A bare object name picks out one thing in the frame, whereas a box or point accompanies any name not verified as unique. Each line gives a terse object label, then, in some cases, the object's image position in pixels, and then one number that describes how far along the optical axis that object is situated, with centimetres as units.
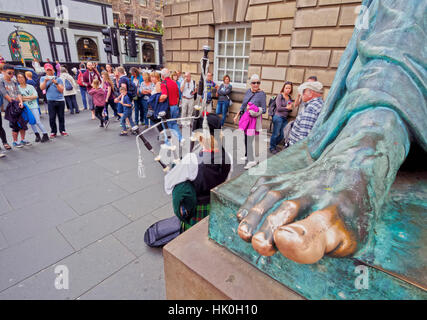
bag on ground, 279
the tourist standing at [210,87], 812
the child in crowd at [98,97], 820
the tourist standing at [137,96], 830
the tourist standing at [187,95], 816
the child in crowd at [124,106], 755
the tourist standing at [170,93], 683
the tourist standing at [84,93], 1056
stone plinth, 100
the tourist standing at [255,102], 540
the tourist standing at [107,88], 837
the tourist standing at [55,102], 671
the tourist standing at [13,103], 566
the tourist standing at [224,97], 820
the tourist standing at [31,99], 602
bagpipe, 246
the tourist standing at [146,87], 791
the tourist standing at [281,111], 610
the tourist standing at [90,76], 940
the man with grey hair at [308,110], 348
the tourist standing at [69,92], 884
